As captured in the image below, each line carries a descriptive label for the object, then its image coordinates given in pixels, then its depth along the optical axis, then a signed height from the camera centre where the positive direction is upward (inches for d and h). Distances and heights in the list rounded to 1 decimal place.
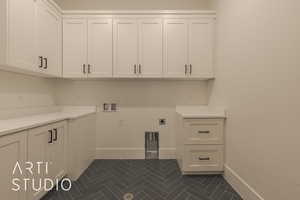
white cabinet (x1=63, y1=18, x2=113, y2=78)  105.6 +32.3
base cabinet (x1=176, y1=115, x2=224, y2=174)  91.0 -25.3
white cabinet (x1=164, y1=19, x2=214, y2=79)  106.2 +33.4
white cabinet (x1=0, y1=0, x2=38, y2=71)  62.1 +26.0
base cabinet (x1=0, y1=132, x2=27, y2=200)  47.0 -18.5
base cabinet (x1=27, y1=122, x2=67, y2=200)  59.4 -21.8
